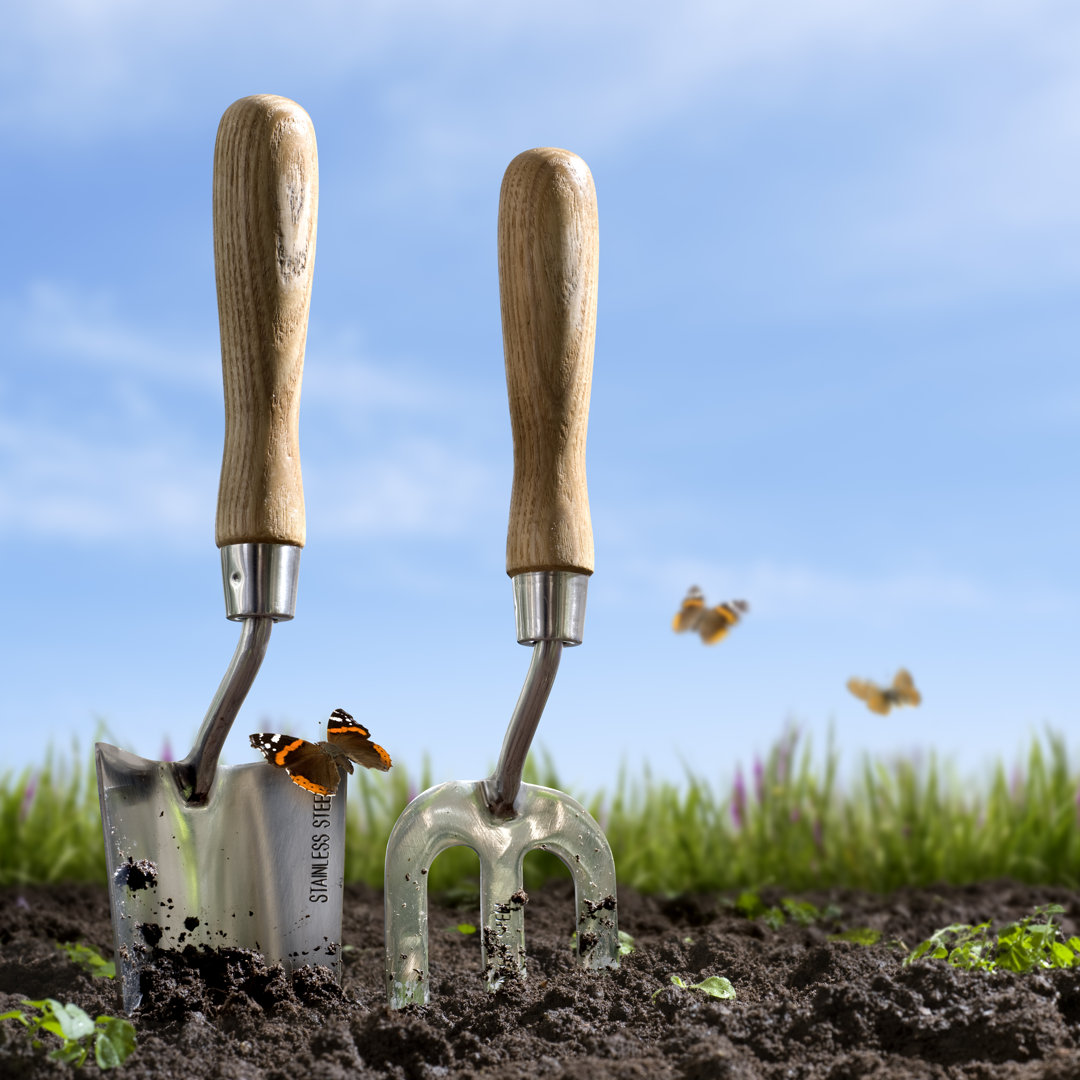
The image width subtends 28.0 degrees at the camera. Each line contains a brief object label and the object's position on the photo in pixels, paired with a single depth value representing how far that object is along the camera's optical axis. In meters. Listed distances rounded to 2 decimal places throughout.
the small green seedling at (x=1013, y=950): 0.68
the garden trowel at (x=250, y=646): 0.68
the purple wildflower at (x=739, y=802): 1.06
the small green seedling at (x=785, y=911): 0.87
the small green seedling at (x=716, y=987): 0.65
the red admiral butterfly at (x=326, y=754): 0.69
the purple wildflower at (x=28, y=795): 1.04
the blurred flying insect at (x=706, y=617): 1.11
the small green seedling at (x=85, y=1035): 0.59
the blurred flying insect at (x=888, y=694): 1.10
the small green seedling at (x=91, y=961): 0.73
